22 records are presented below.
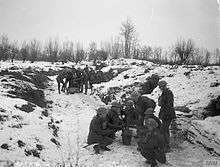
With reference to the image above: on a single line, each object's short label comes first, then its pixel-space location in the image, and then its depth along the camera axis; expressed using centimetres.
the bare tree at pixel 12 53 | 3026
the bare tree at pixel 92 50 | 4106
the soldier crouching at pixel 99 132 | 654
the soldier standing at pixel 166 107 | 691
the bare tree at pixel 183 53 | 2080
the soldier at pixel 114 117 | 696
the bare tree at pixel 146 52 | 4596
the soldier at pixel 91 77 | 1507
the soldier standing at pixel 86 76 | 1446
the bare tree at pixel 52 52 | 3849
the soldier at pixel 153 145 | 553
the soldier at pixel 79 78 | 1431
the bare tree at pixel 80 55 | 3799
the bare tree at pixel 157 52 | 5362
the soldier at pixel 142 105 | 712
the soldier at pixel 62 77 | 1390
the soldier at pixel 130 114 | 721
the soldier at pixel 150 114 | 630
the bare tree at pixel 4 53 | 3065
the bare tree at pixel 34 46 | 4818
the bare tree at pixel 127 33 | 3740
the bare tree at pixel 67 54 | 3872
